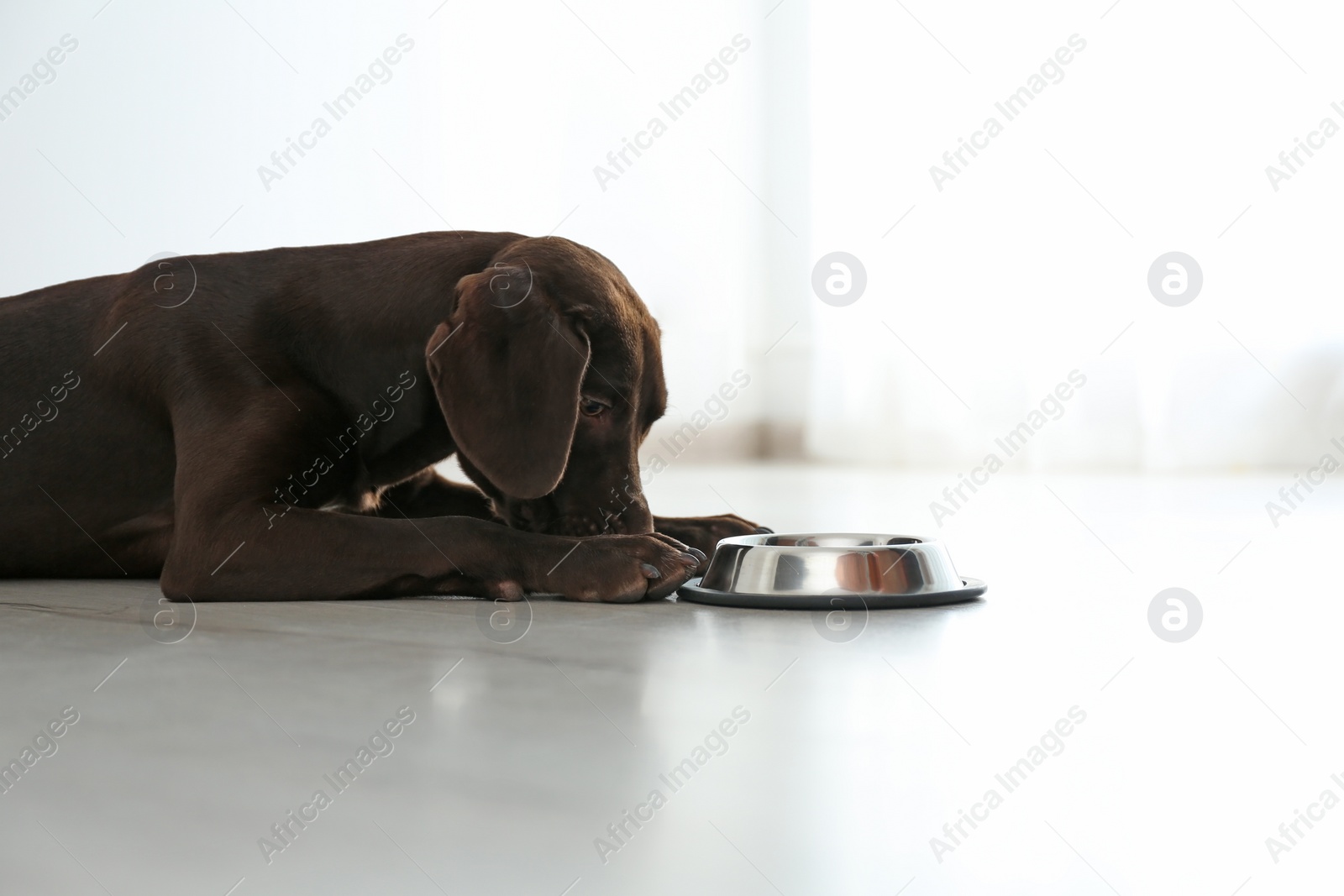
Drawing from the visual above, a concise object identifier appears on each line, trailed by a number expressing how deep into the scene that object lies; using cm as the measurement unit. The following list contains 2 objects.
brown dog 225
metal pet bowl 231
